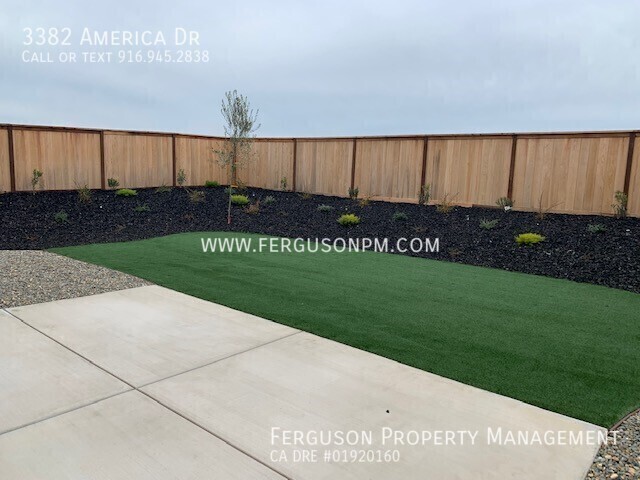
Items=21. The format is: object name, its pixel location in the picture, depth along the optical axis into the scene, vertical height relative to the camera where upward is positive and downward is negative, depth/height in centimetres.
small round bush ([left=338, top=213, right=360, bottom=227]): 1091 -79
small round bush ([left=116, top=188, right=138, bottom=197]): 1325 -40
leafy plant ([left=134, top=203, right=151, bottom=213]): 1221 -77
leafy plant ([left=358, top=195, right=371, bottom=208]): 1264 -39
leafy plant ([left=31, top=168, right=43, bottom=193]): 1191 -3
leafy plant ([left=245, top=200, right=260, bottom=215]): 1290 -71
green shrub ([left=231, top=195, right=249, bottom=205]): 1348 -49
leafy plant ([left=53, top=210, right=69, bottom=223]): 1079 -97
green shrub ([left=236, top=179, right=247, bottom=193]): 1589 -9
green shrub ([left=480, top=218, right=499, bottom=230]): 951 -66
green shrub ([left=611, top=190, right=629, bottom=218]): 917 -13
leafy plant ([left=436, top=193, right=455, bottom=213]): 1111 -35
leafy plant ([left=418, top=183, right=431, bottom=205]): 1198 -12
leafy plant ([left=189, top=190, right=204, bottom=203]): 1368 -44
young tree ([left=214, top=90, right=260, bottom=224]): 1231 +182
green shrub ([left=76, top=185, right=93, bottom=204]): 1234 -50
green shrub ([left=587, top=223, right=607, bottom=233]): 848 -59
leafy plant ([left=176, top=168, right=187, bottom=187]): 1519 +11
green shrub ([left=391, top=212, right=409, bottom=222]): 1088 -66
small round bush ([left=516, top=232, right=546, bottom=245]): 836 -82
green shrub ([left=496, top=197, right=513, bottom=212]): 1074 -23
